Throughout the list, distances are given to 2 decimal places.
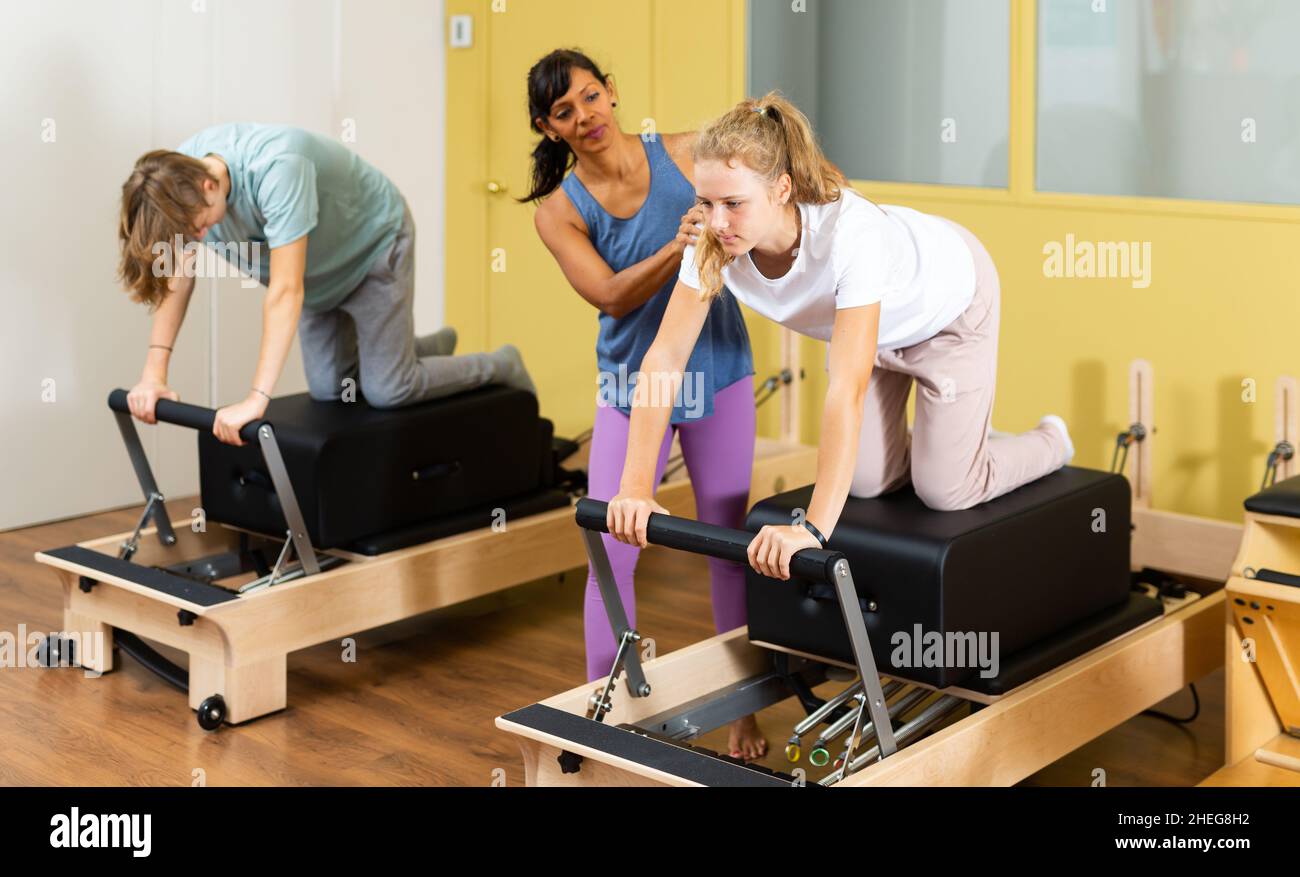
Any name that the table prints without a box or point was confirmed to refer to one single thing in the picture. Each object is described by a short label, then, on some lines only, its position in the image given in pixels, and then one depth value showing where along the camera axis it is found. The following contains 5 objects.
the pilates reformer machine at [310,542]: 2.84
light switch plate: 4.87
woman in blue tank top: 2.51
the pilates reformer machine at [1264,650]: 2.39
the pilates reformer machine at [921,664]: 2.08
